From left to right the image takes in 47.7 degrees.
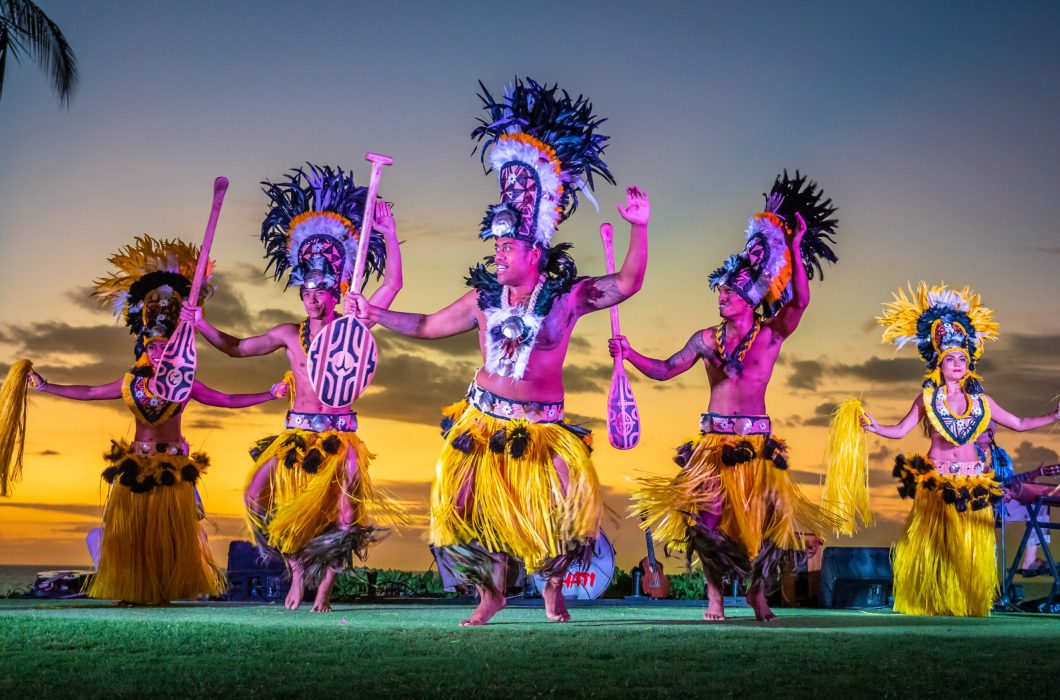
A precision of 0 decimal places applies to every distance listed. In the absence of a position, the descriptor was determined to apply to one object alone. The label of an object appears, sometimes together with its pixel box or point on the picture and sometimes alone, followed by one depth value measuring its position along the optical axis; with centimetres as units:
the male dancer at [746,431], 586
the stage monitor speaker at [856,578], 831
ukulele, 892
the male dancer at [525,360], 523
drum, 819
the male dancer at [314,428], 647
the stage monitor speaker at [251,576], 800
